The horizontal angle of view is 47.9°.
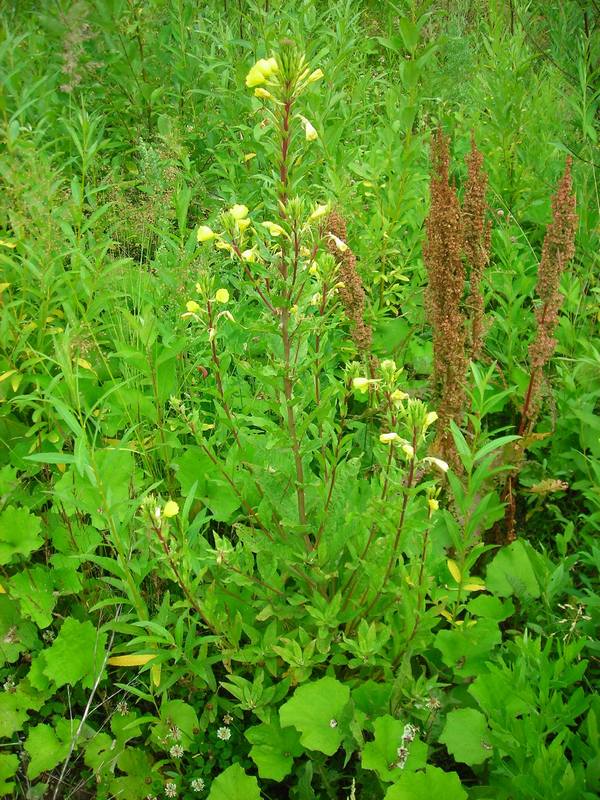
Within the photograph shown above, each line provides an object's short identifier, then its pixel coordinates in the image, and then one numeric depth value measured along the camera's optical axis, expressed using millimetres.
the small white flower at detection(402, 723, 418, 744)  1422
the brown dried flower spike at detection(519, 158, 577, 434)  1923
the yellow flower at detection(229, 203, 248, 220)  1345
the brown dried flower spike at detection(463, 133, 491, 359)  2012
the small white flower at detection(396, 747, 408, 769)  1380
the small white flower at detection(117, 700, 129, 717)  1690
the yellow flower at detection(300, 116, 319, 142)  1237
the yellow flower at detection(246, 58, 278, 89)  1132
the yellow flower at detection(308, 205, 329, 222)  1310
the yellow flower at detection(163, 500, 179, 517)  1428
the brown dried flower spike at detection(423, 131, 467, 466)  1828
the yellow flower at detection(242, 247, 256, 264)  1296
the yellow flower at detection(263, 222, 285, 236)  1261
